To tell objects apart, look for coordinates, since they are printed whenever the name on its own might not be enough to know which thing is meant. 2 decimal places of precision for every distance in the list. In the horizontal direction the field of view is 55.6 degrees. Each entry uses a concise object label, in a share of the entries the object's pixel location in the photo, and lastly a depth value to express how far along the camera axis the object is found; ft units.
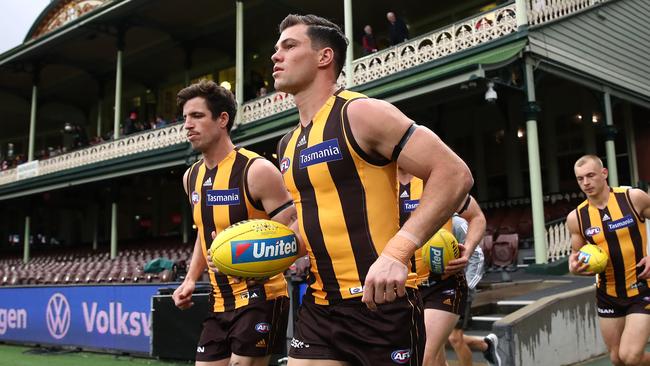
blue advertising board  29.55
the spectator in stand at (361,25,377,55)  54.90
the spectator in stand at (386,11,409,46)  50.62
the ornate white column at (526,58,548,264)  40.34
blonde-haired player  17.17
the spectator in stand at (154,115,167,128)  72.90
